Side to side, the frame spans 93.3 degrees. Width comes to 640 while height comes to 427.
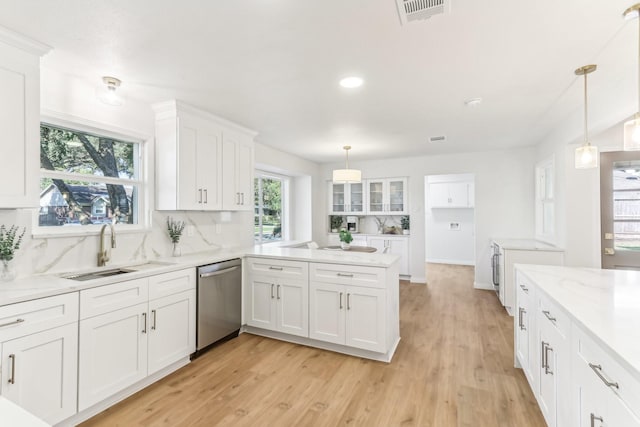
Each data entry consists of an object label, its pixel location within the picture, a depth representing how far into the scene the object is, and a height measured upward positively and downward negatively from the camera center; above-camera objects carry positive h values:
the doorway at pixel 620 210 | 3.49 +0.02
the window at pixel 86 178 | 2.38 +0.31
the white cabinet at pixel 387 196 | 6.11 +0.35
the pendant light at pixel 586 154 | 2.20 +0.43
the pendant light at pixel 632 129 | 1.60 +0.45
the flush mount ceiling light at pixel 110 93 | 2.42 +1.03
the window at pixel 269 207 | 5.34 +0.12
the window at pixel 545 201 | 4.23 +0.17
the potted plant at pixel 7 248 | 1.97 -0.23
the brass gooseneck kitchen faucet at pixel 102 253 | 2.55 -0.33
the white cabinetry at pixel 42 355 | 1.65 -0.82
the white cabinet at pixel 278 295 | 3.11 -0.88
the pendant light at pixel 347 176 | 4.64 +0.58
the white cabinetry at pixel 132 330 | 2.02 -0.90
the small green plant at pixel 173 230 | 3.19 -0.17
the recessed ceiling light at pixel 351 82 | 2.43 +1.09
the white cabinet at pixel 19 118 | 1.83 +0.60
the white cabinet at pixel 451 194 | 7.84 +0.49
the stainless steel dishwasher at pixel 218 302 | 2.90 -0.91
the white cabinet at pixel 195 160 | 2.97 +0.58
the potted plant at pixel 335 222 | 6.84 -0.20
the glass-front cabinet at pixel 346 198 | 6.55 +0.33
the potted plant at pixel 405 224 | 6.19 -0.23
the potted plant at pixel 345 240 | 4.66 -0.41
